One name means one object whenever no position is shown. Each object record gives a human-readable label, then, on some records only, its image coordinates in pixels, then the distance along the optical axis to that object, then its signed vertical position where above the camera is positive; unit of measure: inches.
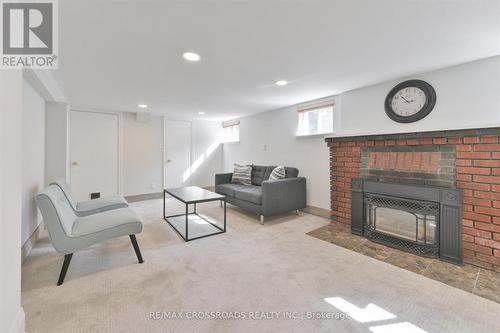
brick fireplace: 80.4 -0.8
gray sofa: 127.3 -17.9
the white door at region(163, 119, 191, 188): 213.8 +13.9
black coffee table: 112.5 -32.7
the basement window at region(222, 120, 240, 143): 225.7 +39.7
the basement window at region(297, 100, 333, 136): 140.7 +33.6
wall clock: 97.8 +31.7
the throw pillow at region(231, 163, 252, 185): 172.2 -6.8
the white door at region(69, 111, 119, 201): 169.9 +11.3
